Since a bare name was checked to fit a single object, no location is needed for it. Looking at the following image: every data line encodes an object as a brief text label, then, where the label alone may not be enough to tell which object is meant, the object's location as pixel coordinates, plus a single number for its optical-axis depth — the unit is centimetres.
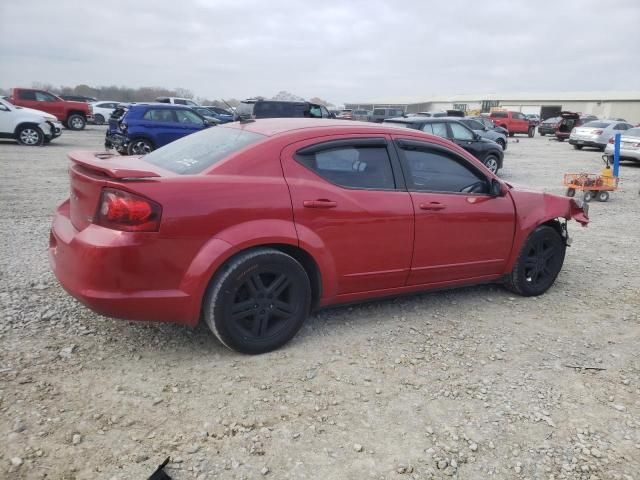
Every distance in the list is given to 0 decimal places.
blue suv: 1315
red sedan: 290
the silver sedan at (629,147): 1668
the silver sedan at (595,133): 2284
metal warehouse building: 6366
